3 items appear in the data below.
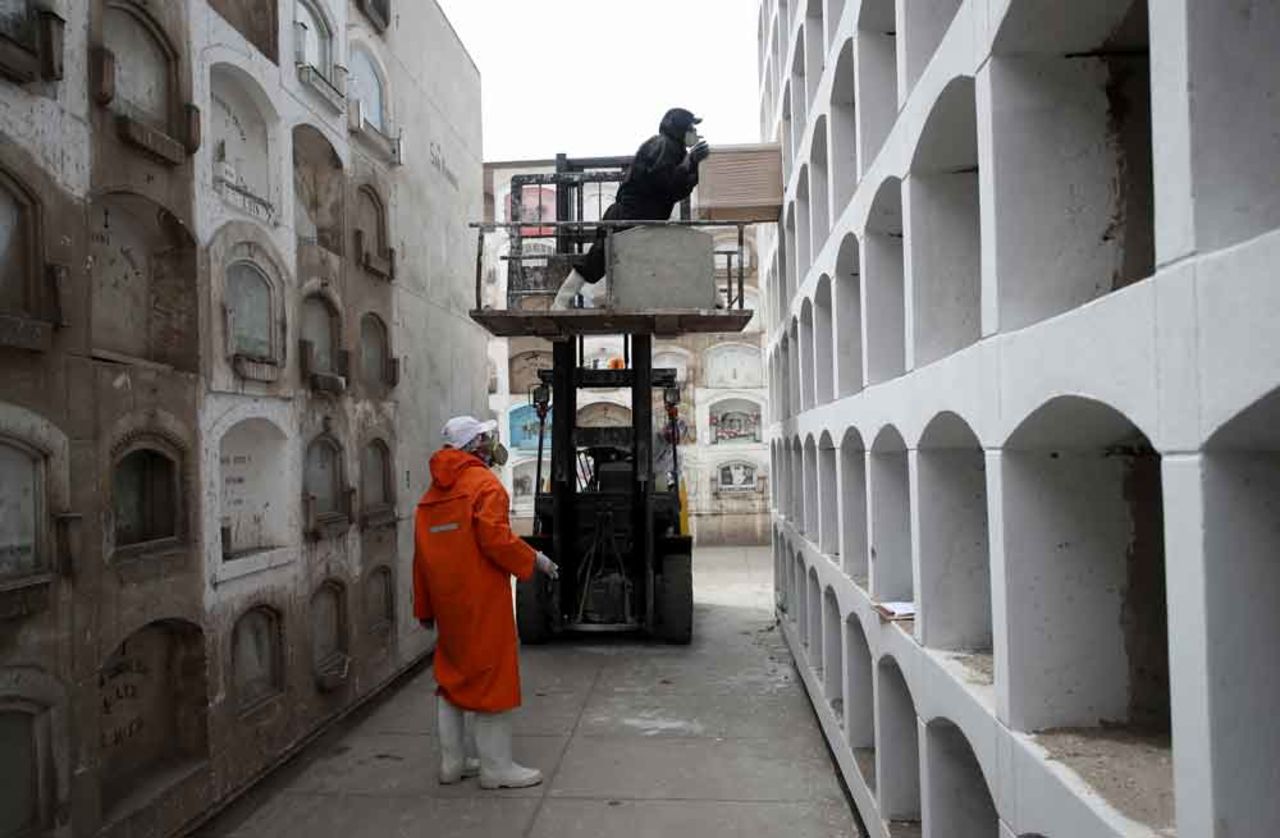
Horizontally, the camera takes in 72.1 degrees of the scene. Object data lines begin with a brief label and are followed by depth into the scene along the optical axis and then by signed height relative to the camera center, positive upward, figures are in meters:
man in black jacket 5.54 +1.64
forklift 6.21 -0.47
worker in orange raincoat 3.79 -0.72
